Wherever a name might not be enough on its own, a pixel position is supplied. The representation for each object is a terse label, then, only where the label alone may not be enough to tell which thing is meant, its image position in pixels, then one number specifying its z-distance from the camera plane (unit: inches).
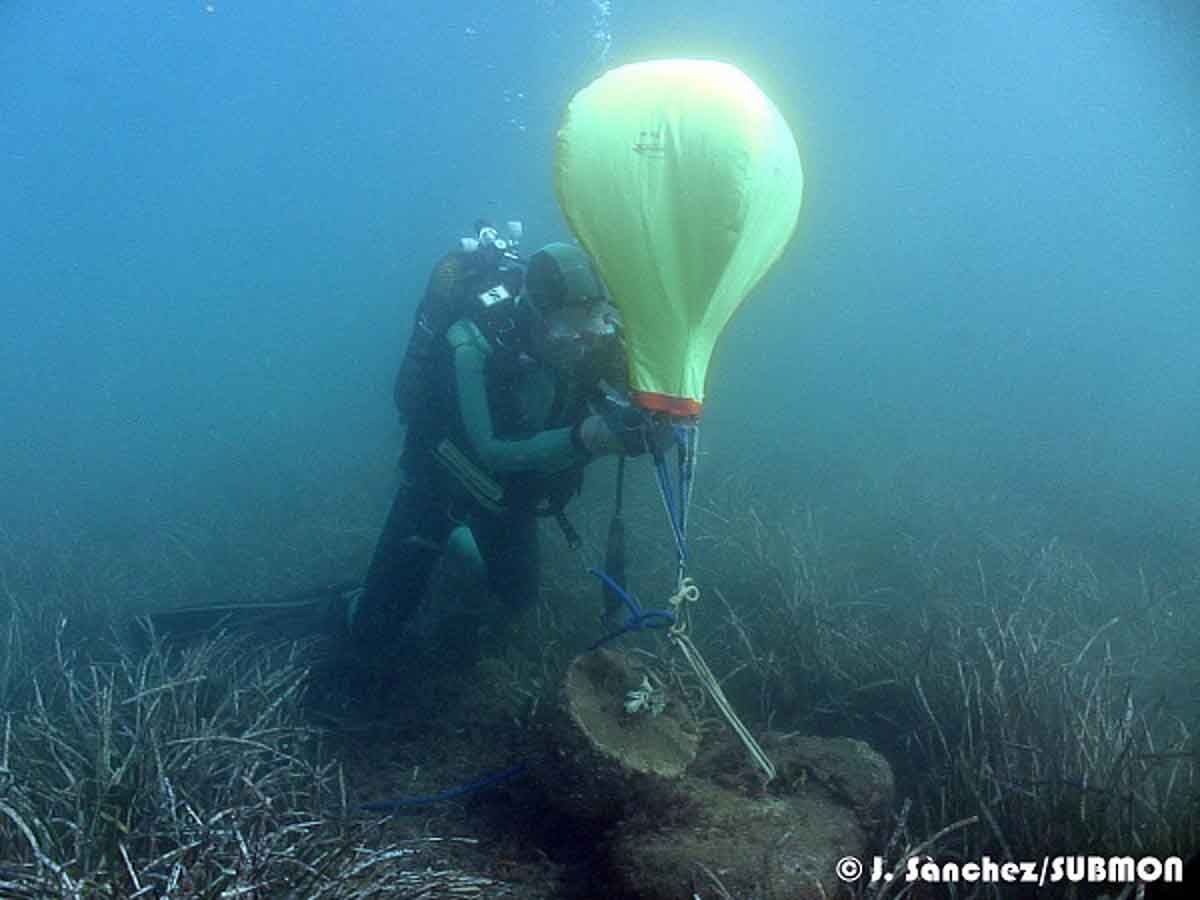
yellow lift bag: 103.1
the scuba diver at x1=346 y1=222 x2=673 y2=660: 154.6
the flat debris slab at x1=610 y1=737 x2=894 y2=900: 105.4
